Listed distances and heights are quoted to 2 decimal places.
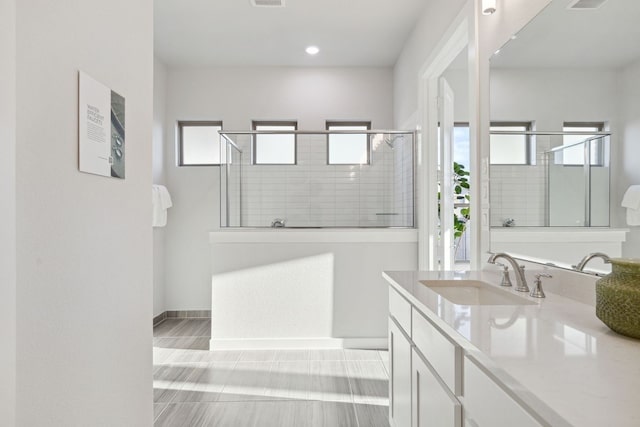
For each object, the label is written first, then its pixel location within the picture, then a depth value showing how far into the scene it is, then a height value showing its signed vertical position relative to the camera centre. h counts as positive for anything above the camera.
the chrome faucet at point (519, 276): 1.45 -0.27
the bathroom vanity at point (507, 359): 0.62 -0.32
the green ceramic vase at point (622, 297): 0.87 -0.21
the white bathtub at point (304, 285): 3.32 -0.68
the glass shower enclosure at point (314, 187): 3.92 +0.23
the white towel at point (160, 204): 3.76 +0.05
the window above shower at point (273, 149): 4.09 +0.66
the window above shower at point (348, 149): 3.98 +0.64
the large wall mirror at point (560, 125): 1.20 +0.32
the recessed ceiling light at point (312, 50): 3.84 +1.66
